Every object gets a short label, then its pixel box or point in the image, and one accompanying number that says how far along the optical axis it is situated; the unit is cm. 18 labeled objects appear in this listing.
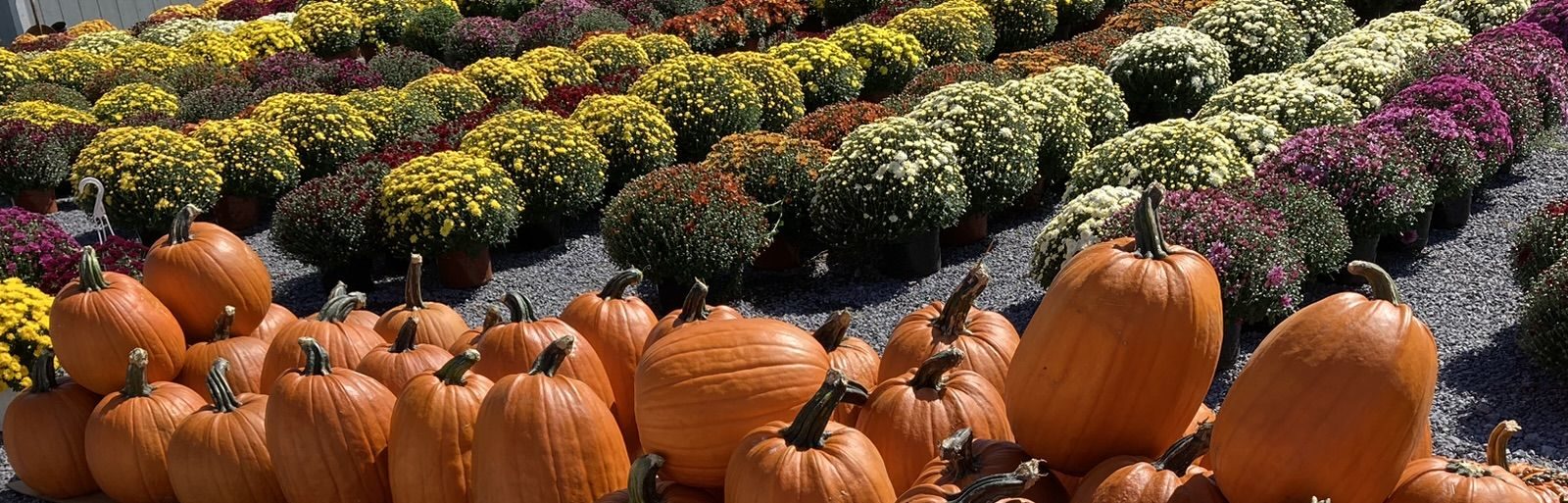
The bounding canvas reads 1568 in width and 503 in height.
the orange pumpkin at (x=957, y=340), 300
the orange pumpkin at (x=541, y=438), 275
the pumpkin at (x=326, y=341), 378
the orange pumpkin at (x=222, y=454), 343
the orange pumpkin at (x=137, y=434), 373
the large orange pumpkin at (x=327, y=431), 317
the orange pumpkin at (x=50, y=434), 401
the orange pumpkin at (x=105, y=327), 389
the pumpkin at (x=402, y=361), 345
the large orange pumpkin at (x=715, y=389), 266
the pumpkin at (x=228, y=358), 408
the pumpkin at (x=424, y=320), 396
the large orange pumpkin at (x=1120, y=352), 223
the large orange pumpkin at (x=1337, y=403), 196
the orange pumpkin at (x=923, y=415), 262
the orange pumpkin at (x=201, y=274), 417
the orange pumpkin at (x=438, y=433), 296
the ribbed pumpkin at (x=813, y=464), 236
